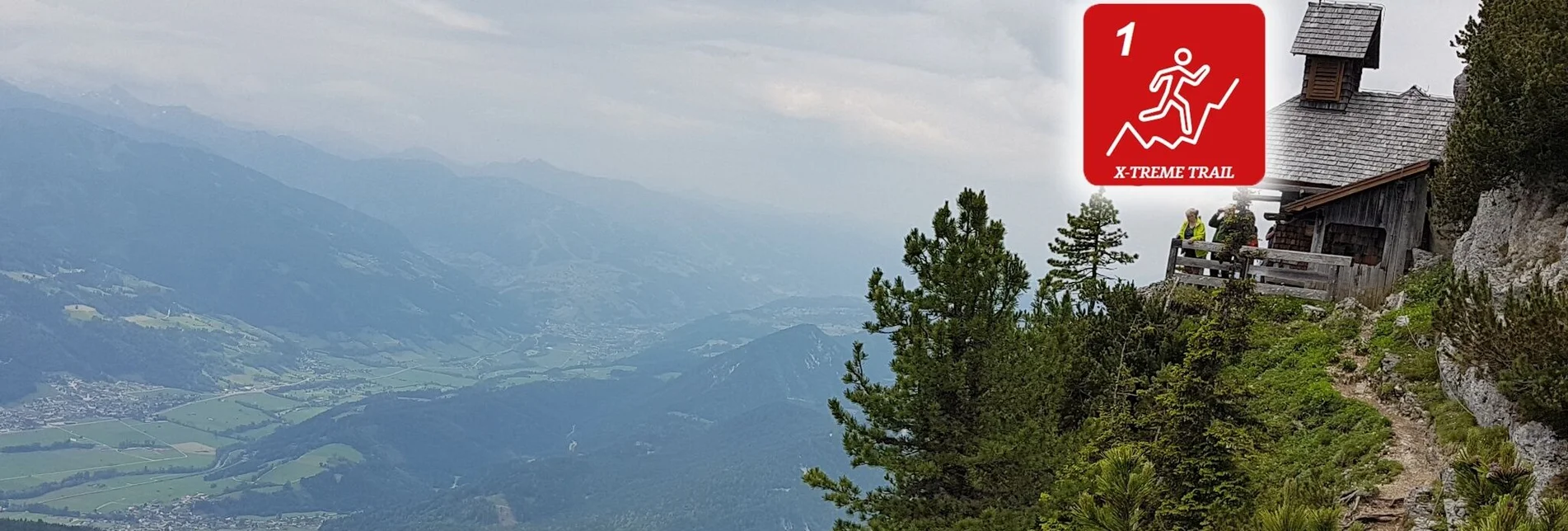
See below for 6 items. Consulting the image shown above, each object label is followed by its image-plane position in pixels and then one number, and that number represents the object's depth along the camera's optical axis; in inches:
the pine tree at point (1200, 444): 452.4
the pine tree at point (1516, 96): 573.6
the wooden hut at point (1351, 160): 976.3
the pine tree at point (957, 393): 673.6
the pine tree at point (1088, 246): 984.9
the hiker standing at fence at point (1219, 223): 888.5
